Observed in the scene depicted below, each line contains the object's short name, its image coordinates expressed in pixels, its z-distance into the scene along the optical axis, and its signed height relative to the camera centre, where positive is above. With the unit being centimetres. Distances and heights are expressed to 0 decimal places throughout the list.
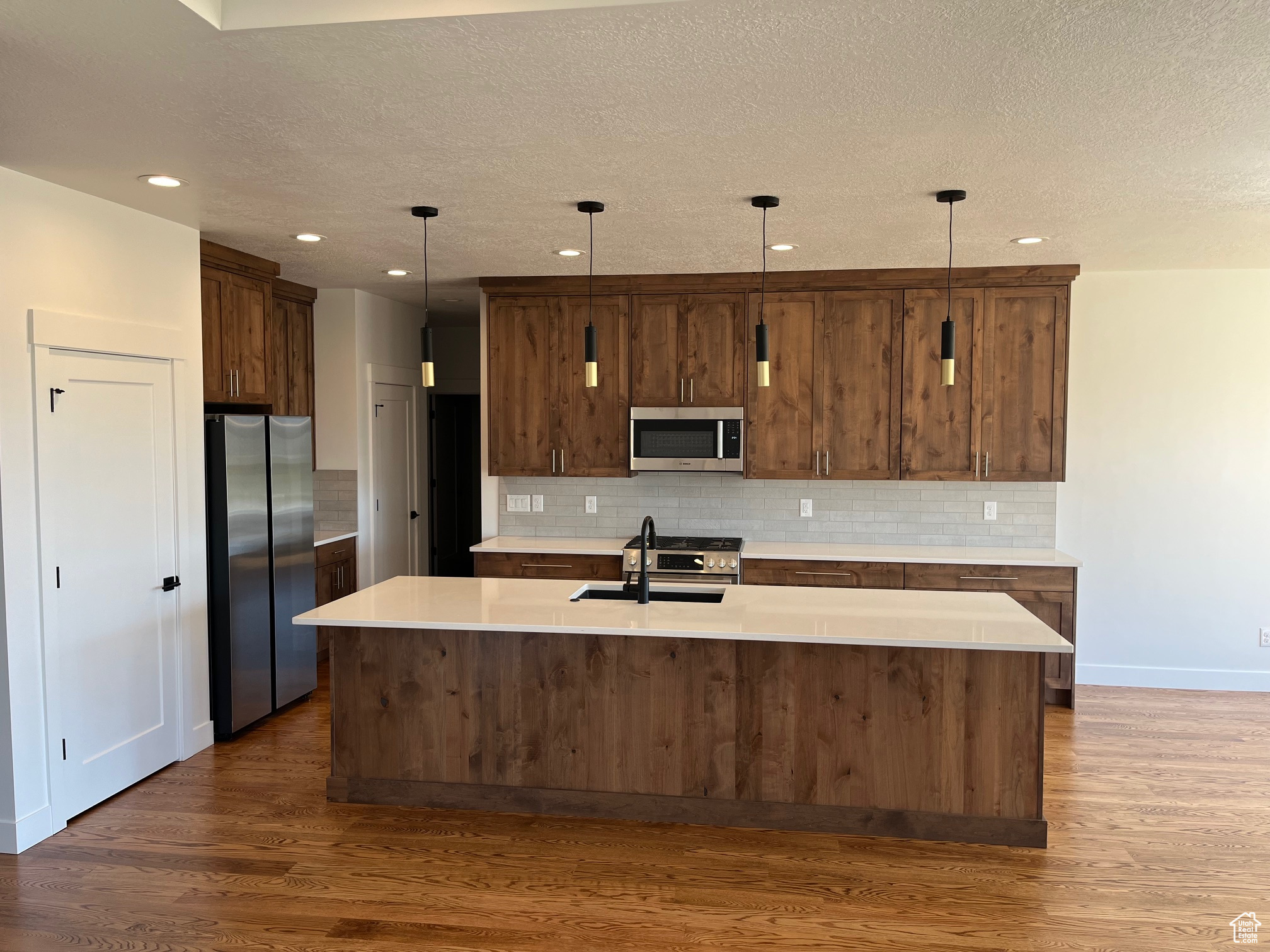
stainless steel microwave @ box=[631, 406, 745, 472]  560 -2
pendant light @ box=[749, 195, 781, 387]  363 +37
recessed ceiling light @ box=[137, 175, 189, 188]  341 +96
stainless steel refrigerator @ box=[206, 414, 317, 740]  449 -67
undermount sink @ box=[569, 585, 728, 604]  404 -70
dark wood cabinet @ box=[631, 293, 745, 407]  563 +53
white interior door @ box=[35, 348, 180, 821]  353 -55
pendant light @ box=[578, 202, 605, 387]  364 +37
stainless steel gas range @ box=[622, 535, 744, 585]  531 -74
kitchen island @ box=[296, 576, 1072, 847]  343 -109
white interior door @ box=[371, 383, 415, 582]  657 -33
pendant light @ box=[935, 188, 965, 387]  350 +36
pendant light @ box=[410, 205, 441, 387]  348 +31
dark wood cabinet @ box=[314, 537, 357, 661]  579 -89
